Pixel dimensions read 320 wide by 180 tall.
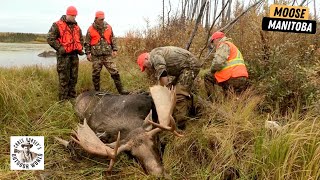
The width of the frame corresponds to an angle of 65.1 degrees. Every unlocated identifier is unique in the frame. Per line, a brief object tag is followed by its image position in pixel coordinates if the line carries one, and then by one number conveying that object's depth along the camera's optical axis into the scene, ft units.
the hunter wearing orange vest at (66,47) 15.11
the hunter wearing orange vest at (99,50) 15.98
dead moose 9.11
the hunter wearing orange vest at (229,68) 13.66
